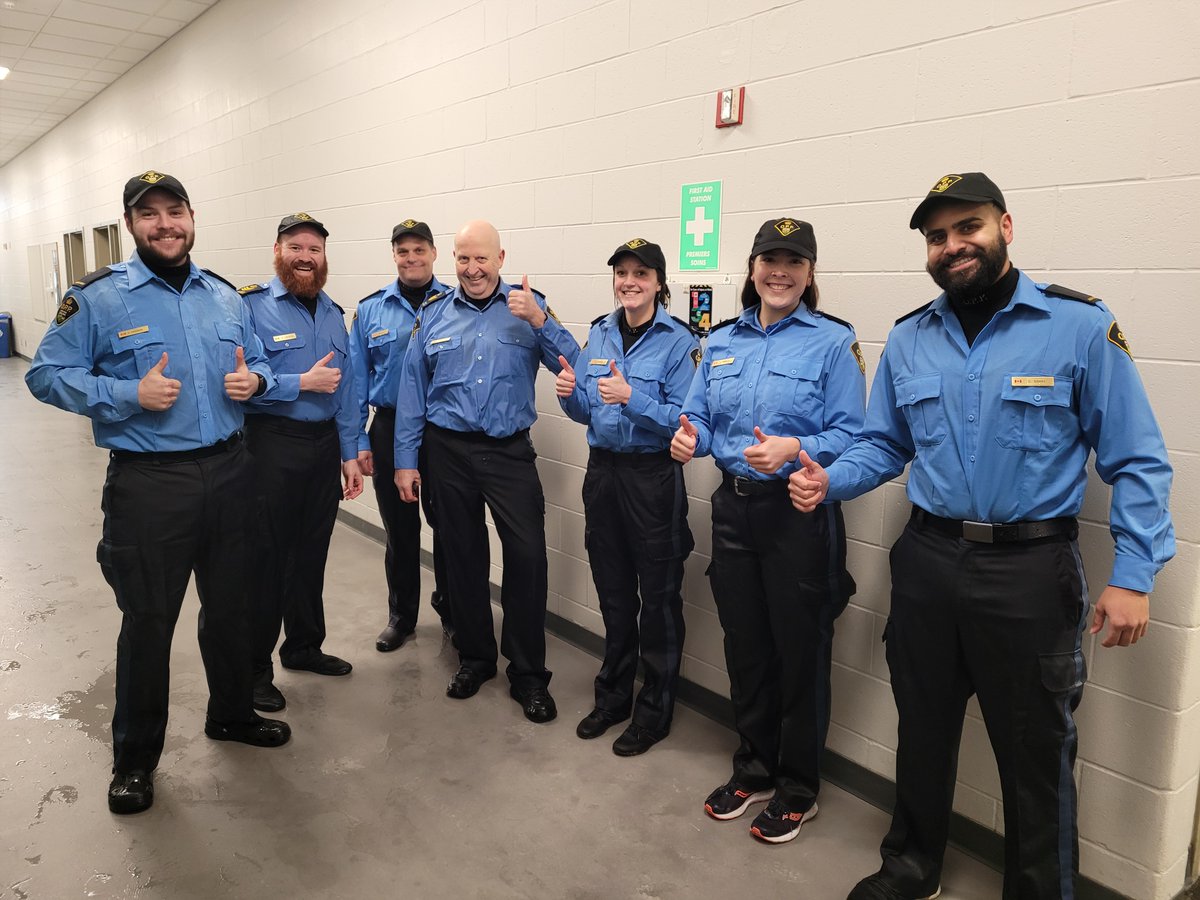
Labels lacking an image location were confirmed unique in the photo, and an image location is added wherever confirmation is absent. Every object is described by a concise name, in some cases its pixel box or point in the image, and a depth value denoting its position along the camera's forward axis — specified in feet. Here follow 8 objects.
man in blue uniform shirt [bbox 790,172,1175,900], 5.48
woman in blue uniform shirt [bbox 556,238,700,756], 8.77
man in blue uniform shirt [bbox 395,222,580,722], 9.77
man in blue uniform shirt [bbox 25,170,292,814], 7.64
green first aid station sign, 9.19
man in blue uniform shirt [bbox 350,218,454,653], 11.57
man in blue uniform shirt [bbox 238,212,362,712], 9.97
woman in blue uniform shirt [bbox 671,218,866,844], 7.29
